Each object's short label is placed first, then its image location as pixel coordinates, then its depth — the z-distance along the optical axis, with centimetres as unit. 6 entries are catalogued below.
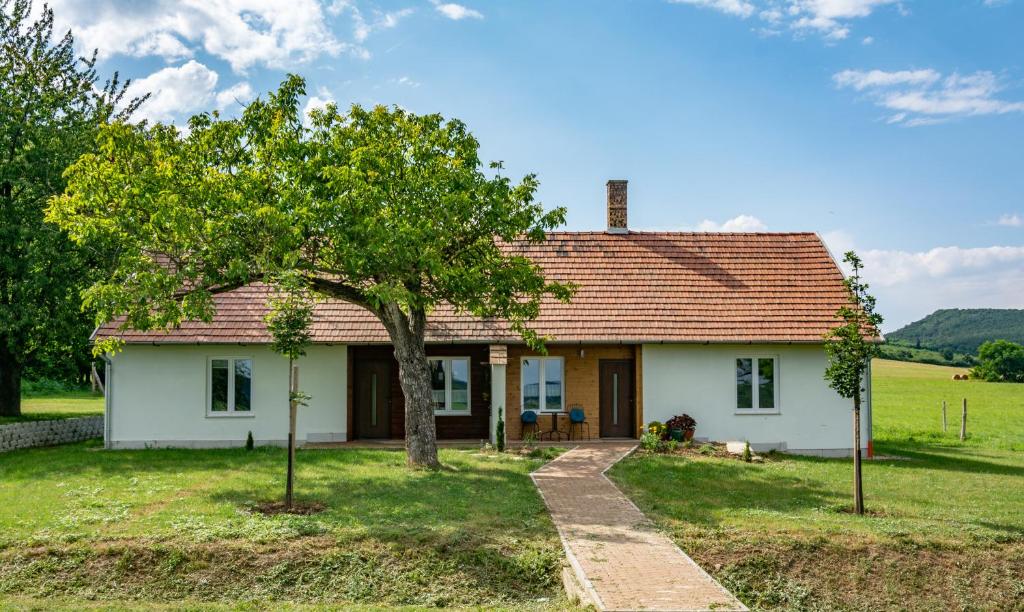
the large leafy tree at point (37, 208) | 2189
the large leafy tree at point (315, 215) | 1423
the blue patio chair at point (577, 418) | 2059
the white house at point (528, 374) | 2044
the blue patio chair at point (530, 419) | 2050
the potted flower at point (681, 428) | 1984
